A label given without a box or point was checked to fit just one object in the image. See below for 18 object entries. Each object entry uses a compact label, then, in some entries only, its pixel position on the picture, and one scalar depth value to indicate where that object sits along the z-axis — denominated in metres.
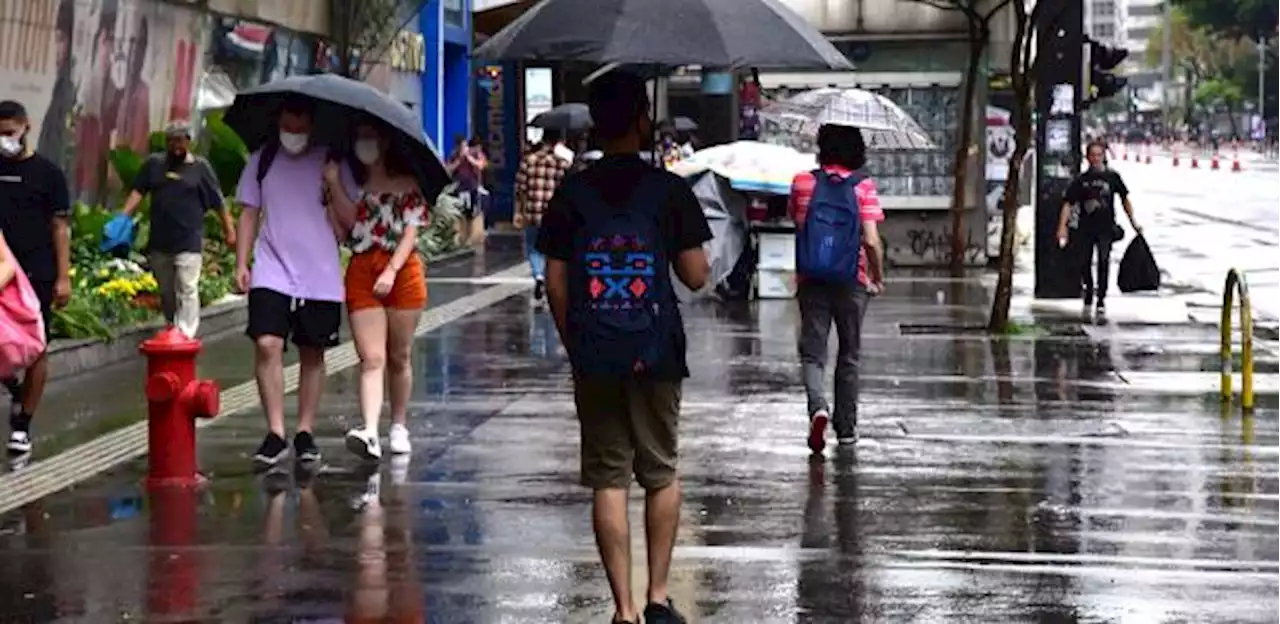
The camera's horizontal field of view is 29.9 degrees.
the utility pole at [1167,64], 154.01
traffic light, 22.27
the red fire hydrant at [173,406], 10.22
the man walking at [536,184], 21.44
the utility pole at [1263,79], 112.10
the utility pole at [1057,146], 21.83
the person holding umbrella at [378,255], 10.83
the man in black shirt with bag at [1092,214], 21.14
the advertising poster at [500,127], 38.44
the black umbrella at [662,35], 9.41
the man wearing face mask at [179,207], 15.32
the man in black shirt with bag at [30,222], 11.22
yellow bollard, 13.22
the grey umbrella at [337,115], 10.45
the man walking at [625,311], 7.18
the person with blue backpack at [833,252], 11.42
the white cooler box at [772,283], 22.22
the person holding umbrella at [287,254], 10.74
